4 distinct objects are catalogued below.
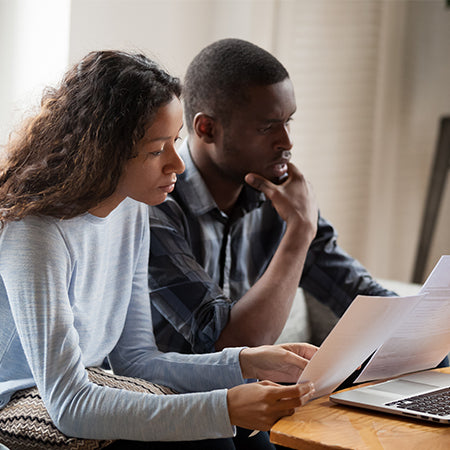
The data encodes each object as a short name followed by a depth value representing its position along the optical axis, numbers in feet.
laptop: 6.79
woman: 6.86
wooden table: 6.47
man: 8.20
